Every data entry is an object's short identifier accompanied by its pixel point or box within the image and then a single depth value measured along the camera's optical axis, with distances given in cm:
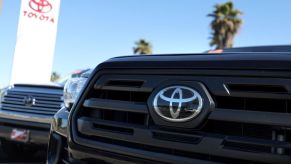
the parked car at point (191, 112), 201
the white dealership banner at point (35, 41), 1544
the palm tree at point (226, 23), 3866
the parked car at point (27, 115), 655
